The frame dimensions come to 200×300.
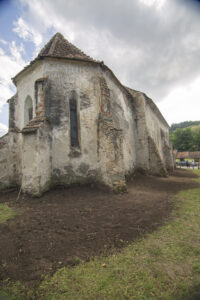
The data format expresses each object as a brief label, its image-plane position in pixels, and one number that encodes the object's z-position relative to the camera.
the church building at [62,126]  6.59
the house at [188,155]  47.62
